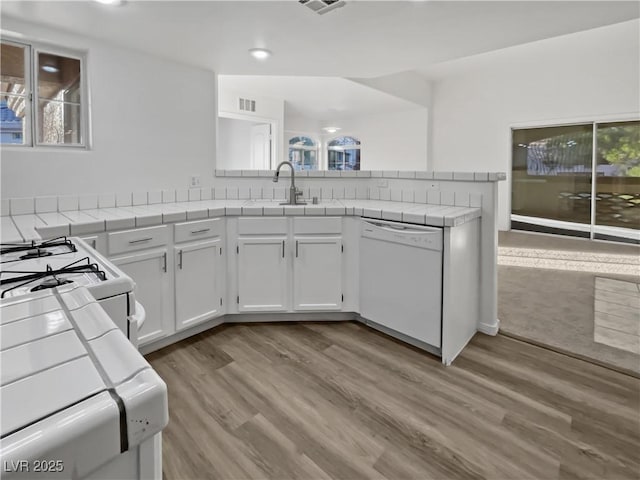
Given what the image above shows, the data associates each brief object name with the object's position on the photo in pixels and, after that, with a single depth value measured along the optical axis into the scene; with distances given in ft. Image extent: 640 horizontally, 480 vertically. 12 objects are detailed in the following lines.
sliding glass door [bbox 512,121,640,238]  19.66
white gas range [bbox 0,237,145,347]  3.05
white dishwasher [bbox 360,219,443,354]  8.01
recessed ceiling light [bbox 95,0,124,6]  7.25
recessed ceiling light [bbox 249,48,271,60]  10.07
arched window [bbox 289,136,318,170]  33.04
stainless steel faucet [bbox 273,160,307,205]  11.02
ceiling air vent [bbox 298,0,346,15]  7.49
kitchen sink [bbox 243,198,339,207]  10.60
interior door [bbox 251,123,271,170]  24.54
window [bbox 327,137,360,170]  32.30
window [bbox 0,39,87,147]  8.33
